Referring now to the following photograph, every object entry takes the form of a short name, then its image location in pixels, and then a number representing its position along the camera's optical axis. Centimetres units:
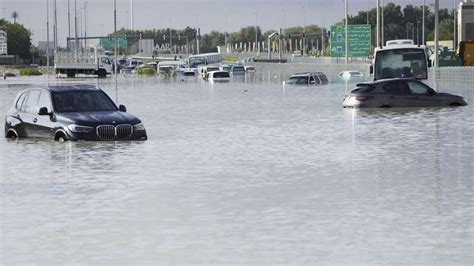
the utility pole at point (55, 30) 14252
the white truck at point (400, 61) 5603
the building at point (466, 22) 15888
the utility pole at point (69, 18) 16450
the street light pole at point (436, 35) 6909
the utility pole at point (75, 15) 16811
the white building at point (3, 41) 18112
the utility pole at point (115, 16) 12031
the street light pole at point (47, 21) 15927
